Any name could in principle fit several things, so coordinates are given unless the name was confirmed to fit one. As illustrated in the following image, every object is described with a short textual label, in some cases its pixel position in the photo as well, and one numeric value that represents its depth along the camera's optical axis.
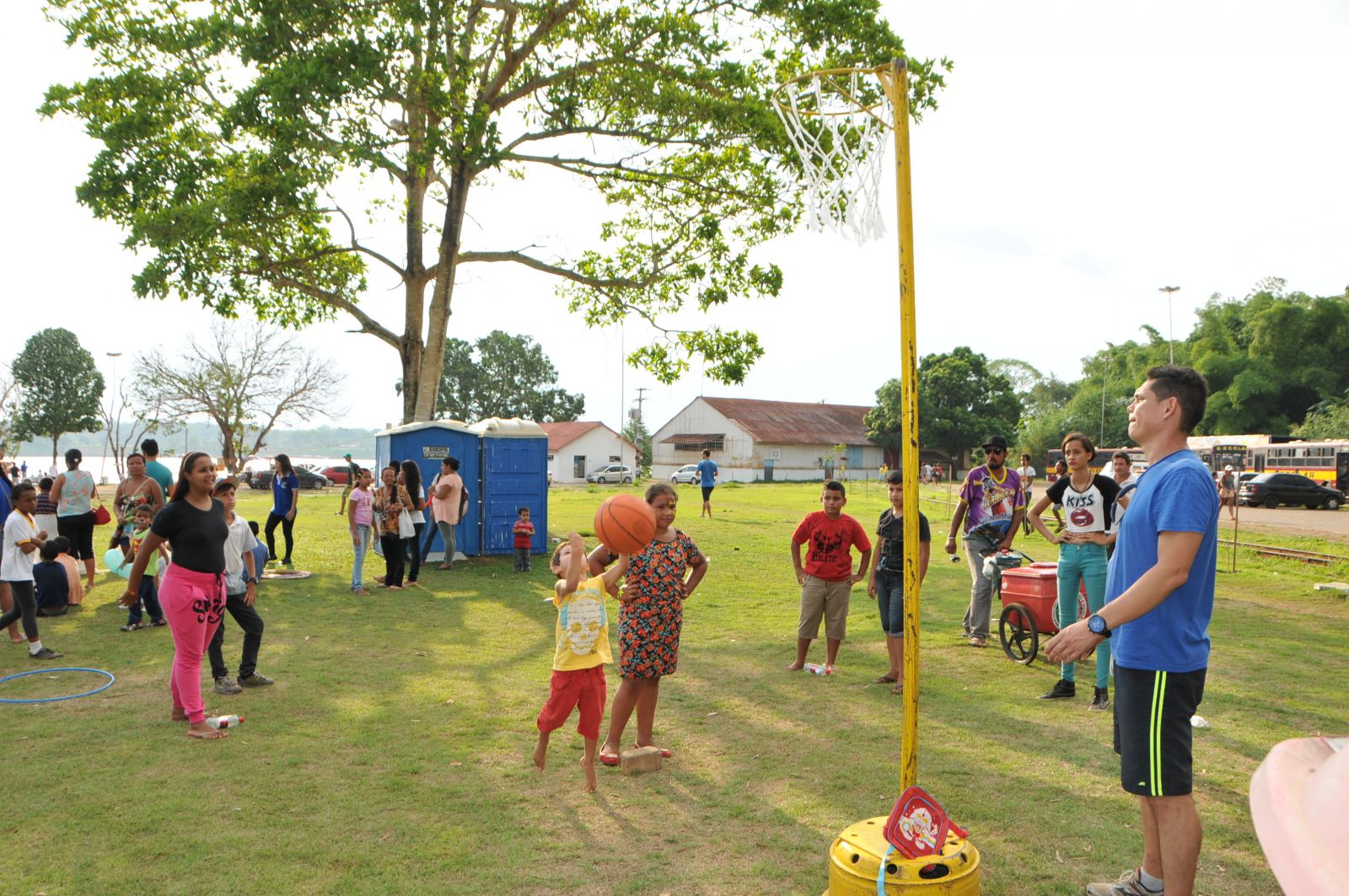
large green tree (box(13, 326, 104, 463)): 62.44
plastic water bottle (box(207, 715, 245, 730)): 6.57
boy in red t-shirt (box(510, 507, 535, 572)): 15.32
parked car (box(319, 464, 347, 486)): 48.94
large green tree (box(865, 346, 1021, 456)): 64.12
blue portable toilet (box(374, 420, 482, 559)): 15.89
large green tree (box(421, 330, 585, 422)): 77.00
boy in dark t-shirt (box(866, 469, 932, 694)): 7.83
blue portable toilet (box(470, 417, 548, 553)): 16.34
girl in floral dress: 5.80
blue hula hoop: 7.31
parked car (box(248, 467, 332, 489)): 45.38
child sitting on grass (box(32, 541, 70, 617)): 10.81
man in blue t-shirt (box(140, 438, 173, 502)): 10.91
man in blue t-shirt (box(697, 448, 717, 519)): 26.38
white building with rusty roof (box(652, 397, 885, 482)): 67.75
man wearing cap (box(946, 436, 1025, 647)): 9.19
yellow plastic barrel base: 3.69
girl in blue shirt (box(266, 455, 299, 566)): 14.49
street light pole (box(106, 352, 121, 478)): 52.69
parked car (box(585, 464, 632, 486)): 59.37
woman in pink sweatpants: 6.32
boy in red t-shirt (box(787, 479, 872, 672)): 8.08
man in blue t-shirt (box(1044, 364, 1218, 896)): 3.60
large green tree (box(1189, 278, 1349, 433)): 58.91
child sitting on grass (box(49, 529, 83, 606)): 11.08
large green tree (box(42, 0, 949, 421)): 14.53
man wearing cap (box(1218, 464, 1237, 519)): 28.70
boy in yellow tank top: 5.58
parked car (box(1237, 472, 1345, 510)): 35.88
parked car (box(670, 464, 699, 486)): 58.47
